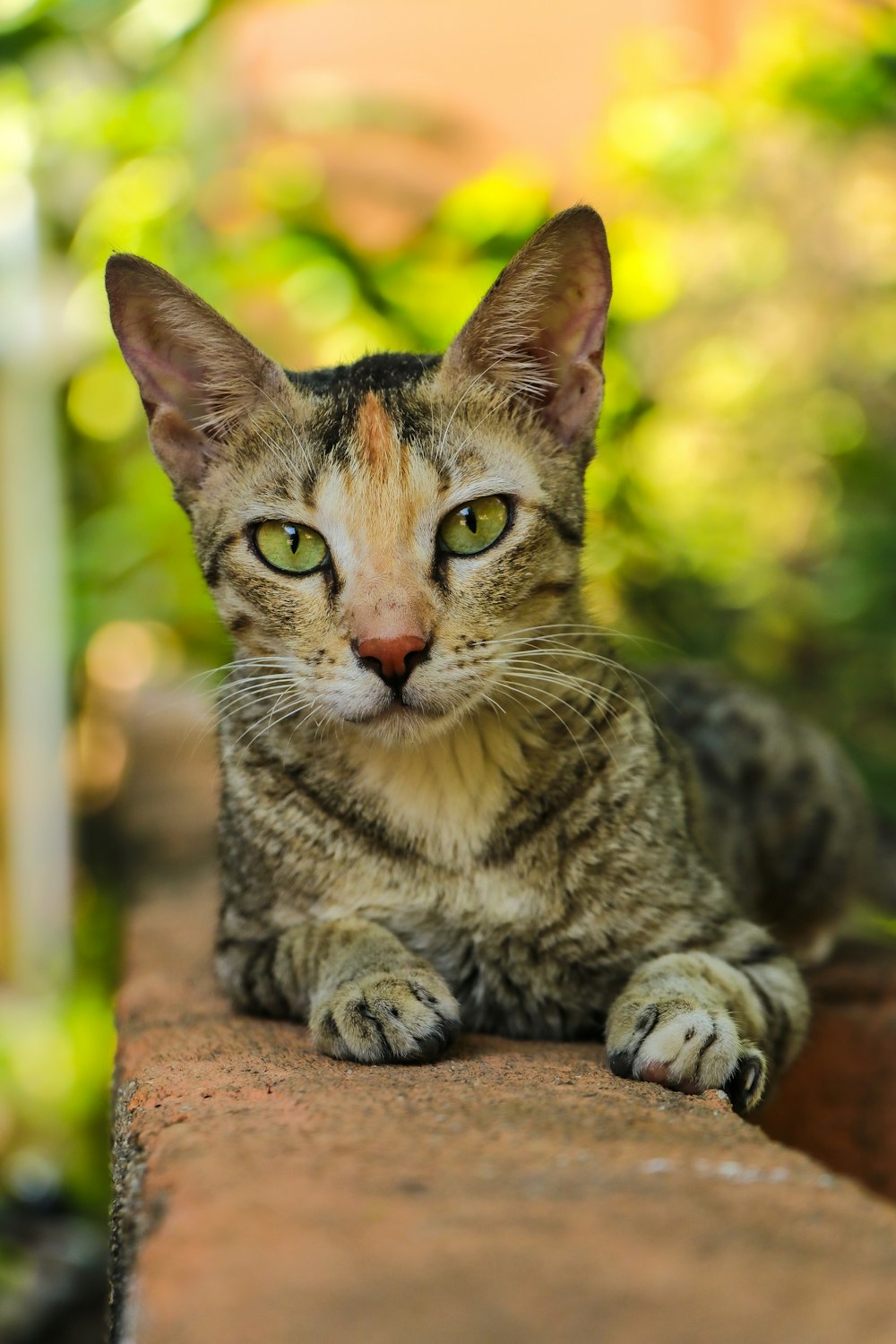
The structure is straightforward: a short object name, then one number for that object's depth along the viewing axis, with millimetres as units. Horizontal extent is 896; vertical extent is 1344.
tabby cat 2076
